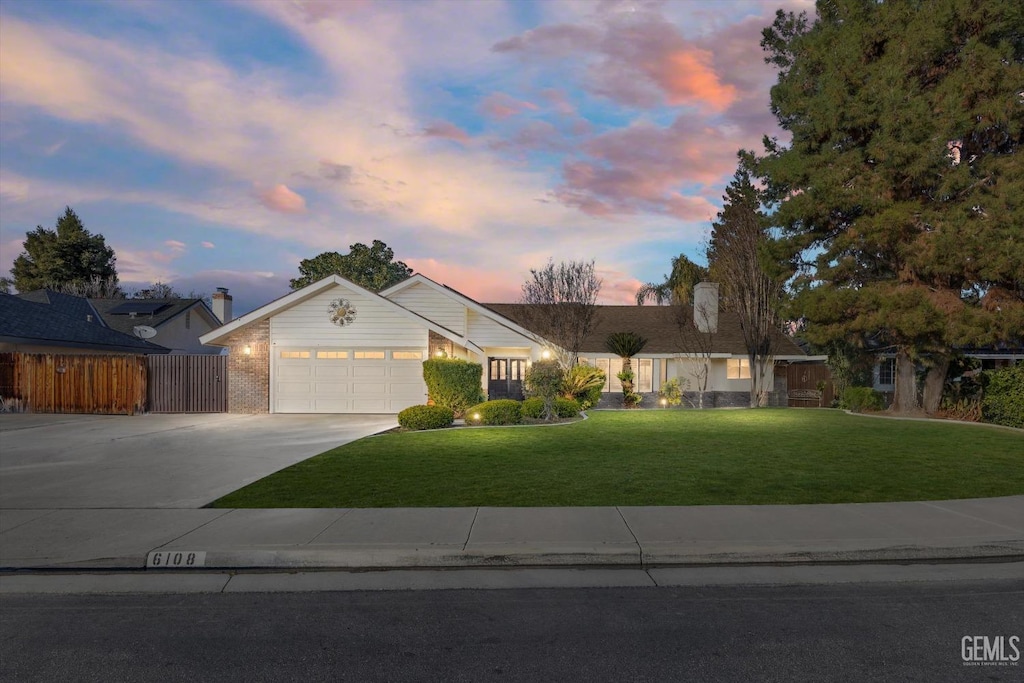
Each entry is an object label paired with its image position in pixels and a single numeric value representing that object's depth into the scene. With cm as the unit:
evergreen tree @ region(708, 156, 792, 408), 2844
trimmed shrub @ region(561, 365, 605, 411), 2273
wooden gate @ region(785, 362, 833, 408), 3106
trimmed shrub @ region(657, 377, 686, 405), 2645
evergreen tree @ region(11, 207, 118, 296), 5094
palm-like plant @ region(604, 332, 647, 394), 2820
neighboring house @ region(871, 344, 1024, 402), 3192
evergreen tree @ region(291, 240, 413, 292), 6006
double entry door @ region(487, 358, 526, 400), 2747
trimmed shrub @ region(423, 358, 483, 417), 1888
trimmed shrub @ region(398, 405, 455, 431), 1656
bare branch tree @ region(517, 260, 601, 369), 2475
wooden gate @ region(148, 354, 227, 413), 2259
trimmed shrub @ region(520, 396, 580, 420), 1859
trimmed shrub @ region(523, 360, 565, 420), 1900
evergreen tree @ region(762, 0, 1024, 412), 1880
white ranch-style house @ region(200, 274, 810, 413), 2205
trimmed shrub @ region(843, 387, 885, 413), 2302
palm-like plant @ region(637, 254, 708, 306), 4656
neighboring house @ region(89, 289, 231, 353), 3506
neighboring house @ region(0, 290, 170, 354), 2428
